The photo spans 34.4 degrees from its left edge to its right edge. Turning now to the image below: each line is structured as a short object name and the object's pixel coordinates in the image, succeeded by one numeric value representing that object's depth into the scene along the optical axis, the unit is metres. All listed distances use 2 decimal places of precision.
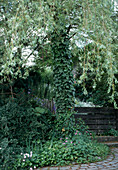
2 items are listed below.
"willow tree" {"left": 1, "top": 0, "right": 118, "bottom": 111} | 2.85
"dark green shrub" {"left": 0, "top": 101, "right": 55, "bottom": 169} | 3.79
